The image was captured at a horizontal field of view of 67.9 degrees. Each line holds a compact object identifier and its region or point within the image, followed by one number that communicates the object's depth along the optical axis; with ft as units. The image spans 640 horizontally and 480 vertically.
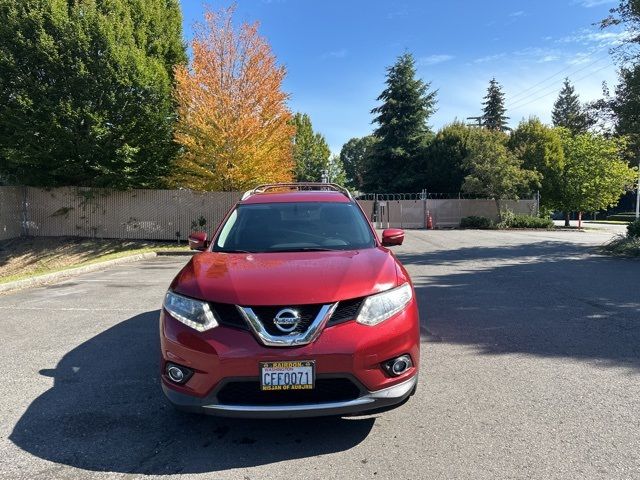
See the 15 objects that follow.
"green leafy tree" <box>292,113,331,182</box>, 166.71
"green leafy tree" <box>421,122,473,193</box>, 124.16
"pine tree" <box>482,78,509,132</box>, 177.88
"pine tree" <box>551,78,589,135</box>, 265.54
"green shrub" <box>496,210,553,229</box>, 99.30
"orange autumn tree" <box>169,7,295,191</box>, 57.52
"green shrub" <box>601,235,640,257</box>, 42.88
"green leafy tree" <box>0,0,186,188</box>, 56.24
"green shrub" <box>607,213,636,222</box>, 171.73
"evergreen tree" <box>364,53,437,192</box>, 128.77
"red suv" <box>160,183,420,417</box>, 9.86
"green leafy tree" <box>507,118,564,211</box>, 119.85
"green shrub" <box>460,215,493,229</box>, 99.86
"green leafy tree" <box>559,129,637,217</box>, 117.08
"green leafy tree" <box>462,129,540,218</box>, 101.14
